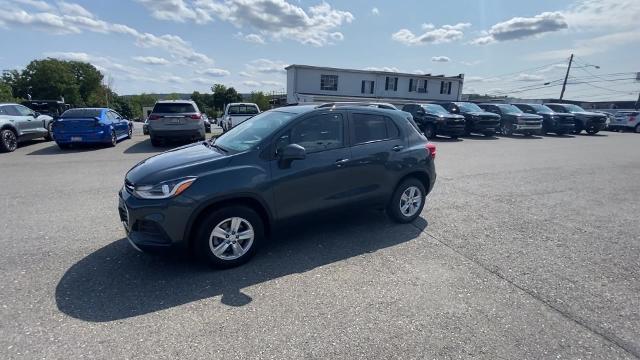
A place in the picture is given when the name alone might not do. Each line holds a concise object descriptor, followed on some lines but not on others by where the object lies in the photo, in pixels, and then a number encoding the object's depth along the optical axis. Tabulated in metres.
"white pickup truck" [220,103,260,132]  17.28
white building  36.44
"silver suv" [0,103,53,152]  10.81
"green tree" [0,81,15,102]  34.88
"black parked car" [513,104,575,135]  20.77
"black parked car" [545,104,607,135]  21.91
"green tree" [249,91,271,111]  68.56
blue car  11.13
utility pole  46.88
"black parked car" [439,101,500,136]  18.34
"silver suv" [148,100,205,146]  11.68
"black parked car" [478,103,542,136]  19.33
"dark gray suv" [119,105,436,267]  3.31
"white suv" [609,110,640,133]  25.89
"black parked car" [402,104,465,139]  16.92
